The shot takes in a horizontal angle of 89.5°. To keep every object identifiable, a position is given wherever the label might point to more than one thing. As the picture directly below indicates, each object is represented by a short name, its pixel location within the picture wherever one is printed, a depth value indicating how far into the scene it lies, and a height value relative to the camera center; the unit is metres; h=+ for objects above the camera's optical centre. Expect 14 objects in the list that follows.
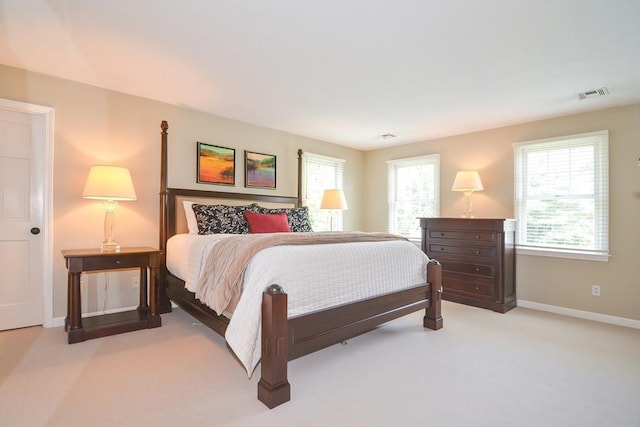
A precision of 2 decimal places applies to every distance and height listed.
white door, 2.93 -0.03
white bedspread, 1.96 -0.45
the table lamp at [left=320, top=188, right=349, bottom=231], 4.79 +0.19
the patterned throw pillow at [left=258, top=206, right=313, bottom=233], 4.14 -0.06
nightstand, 2.71 -0.75
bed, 1.86 -0.70
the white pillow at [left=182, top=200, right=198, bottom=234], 3.55 -0.05
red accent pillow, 3.73 -0.11
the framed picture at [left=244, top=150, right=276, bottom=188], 4.43 +0.62
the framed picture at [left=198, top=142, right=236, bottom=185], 4.00 +0.63
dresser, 3.82 -0.57
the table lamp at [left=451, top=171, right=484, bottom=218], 4.29 +0.42
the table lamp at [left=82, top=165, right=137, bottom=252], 2.95 +0.22
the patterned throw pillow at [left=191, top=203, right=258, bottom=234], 3.54 -0.06
